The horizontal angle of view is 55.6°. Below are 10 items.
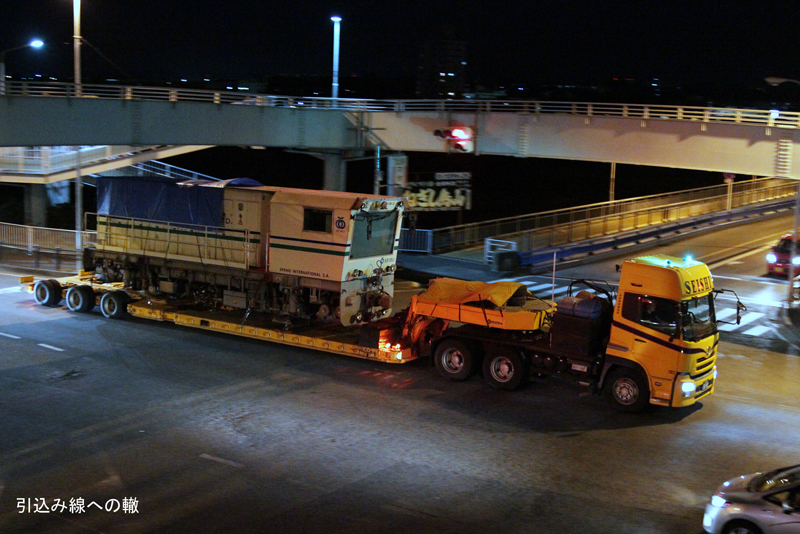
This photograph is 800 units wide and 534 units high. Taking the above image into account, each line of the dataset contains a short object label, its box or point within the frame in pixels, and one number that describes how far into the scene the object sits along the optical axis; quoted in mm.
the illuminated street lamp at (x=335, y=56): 38016
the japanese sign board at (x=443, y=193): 36781
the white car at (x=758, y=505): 8555
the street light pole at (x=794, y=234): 24969
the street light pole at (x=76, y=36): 27303
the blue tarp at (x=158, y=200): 20438
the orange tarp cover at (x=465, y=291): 16000
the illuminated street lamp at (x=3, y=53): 24609
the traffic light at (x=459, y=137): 34562
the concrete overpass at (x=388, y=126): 26047
